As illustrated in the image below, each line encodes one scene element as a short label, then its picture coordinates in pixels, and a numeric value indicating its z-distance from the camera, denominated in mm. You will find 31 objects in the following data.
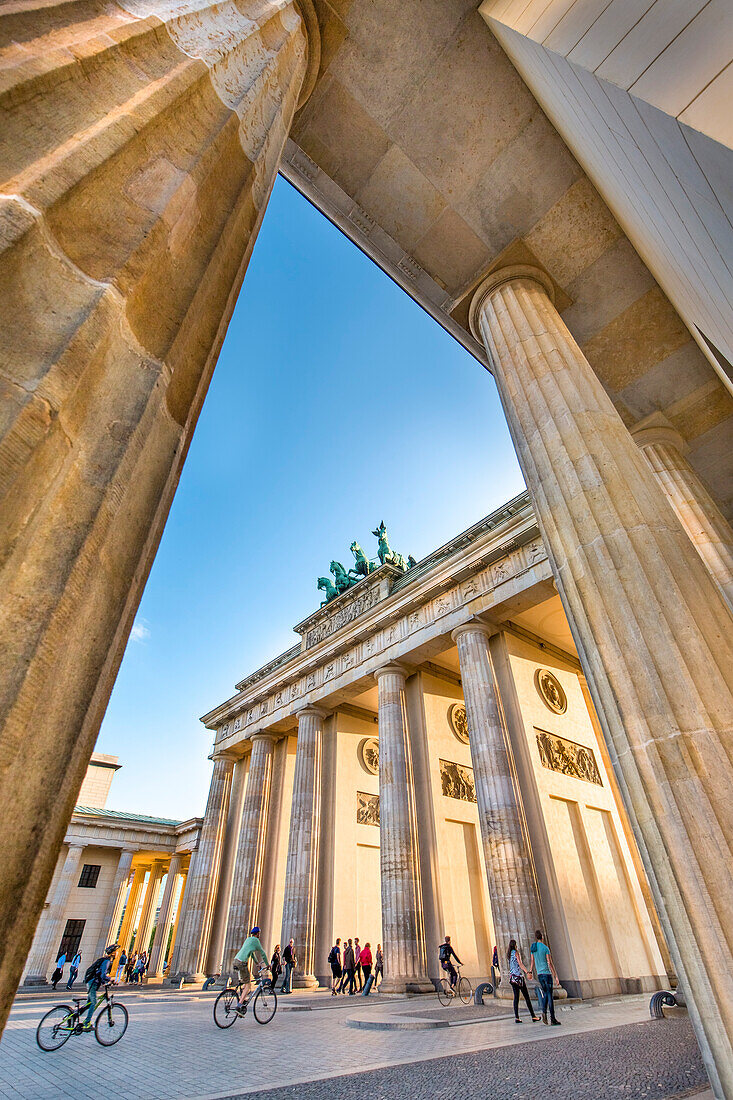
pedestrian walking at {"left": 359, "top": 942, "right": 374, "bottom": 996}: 13609
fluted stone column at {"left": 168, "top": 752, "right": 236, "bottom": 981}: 20812
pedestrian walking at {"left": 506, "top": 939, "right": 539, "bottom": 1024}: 8211
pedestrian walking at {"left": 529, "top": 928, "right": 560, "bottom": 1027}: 7711
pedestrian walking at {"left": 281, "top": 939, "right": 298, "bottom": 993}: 14211
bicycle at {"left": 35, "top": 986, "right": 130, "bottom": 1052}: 6848
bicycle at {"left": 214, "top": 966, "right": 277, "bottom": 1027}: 8320
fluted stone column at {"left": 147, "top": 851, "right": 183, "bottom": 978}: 26666
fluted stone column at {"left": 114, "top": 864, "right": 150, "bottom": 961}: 36125
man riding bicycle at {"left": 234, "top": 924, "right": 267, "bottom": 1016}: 8062
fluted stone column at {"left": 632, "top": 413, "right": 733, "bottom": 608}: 7996
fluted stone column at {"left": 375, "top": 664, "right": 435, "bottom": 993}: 13023
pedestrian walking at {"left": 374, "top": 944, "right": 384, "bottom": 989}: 14861
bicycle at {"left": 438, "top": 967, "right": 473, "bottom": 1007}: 11241
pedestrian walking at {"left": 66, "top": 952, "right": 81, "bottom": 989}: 20444
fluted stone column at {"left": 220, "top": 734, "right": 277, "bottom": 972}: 19250
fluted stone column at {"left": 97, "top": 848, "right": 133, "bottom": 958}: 27734
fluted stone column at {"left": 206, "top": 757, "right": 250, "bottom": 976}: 21070
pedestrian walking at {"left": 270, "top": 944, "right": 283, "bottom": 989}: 14636
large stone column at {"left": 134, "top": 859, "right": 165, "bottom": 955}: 34812
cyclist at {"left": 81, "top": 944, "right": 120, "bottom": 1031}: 6887
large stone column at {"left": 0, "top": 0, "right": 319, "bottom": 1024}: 1186
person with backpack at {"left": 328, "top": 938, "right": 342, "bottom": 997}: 14500
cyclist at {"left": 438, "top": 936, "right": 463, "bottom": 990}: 11227
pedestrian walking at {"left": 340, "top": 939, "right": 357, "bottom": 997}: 14219
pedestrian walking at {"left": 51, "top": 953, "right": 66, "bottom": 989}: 20000
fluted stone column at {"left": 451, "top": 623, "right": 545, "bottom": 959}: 11055
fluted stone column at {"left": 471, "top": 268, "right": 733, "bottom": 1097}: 3258
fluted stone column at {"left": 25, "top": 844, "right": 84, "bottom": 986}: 22609
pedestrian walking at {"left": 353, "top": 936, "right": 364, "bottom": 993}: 14406
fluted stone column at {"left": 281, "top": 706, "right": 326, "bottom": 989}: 16391
